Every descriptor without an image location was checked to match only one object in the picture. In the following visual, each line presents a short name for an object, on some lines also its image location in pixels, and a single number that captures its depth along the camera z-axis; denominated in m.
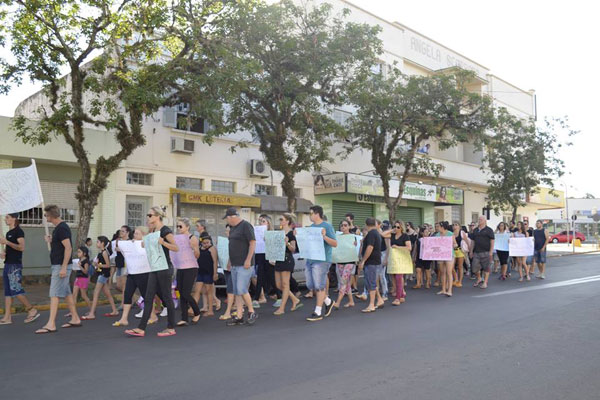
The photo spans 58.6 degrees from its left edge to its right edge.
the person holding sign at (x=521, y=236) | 15.97
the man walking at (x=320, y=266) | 9.18
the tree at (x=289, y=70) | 14.85
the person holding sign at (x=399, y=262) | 11.16
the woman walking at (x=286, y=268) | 10.01
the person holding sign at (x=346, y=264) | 10.59
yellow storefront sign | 18.09
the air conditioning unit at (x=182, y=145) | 18.69
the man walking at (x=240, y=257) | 8.44
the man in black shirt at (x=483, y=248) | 14.08
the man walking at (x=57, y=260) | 8.20
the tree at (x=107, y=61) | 12.74
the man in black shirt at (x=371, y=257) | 9.99
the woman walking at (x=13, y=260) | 8.84
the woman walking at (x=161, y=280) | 7.79
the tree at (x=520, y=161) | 27.55
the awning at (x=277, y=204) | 20.28
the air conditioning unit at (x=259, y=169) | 20.92
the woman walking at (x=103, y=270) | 9.92
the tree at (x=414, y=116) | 19.94
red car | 53.94
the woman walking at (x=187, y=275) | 8.73
